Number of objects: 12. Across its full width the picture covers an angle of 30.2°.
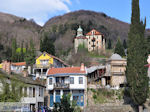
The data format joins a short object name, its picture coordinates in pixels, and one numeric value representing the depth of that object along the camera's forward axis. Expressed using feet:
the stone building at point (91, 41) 347.28
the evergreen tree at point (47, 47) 288.88
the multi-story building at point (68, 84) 163.84
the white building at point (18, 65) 266.98
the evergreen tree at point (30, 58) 258.16
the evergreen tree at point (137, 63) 132.87
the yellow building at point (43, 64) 227.81
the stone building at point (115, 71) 181.78
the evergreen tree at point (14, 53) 307.80
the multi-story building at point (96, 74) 189.34
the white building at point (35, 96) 143.49
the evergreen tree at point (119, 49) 303.89
